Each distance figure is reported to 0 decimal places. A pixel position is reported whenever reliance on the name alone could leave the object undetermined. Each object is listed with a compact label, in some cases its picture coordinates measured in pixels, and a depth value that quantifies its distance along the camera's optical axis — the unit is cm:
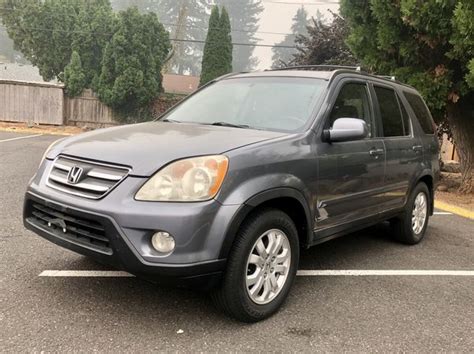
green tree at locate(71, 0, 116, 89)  2527
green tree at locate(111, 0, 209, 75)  7481
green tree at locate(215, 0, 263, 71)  8412
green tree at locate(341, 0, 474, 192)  796
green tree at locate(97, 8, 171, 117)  2323
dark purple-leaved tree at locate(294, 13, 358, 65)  1841
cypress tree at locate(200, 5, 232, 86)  2914
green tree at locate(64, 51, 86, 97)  2311
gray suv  291
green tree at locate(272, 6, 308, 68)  9094
